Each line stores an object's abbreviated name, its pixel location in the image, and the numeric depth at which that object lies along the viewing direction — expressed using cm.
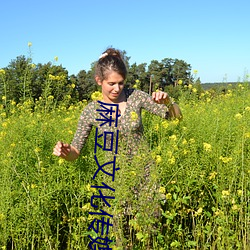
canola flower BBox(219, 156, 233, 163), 228
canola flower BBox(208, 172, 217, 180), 237
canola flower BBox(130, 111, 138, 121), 210
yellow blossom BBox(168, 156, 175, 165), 230
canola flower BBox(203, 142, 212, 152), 249
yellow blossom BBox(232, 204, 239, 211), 212
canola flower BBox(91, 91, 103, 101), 230
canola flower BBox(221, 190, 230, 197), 212
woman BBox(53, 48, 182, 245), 203
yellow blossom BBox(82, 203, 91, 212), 214
